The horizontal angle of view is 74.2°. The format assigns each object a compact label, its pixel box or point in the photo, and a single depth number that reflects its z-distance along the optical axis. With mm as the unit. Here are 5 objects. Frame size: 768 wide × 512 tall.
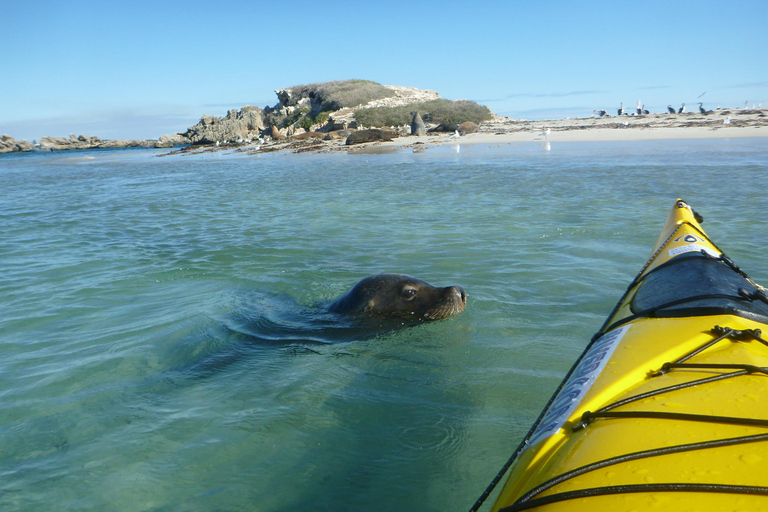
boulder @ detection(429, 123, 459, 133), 40284
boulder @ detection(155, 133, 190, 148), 79138
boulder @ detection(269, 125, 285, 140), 51594
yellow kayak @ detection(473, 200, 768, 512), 1618
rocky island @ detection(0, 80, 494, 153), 45531
